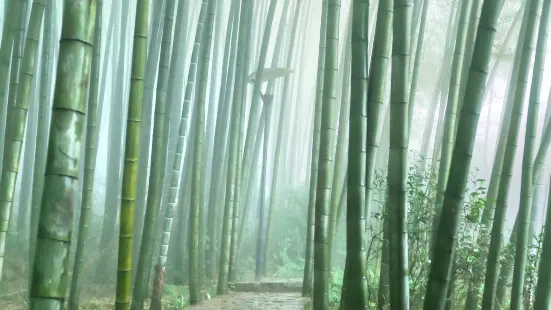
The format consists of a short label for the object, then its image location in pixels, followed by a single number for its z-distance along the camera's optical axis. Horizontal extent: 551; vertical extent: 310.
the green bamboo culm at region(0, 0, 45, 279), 2.71
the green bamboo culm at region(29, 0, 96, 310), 1.41
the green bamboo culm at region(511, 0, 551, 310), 2.94
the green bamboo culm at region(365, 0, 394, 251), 2.29
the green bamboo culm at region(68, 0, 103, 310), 3.43
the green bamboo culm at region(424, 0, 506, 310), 1.98
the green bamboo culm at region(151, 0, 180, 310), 3.22
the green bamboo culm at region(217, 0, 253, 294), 4.78
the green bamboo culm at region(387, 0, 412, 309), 2.19
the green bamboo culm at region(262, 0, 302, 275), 6.55
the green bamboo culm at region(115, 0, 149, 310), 1.86
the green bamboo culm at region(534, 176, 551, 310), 2.53
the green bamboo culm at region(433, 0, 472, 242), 3.15
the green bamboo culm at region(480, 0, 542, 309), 2.78
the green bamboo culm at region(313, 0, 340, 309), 2.79
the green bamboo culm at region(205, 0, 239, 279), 5.05
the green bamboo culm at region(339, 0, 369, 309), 2.27
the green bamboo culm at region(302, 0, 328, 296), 3.98
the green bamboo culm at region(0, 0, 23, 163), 2.95
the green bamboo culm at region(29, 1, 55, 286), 3.53
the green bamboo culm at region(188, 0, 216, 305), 4.03
